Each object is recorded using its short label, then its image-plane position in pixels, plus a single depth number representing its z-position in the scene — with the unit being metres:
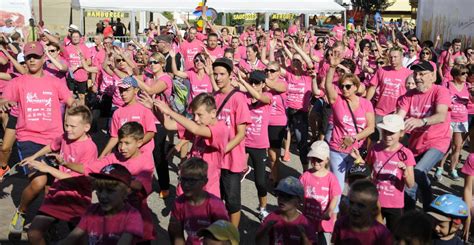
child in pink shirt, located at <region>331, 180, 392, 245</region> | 4.34
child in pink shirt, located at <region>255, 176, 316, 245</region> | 4.59
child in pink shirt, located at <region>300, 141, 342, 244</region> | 5.53
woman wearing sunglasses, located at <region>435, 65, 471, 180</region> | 9.59
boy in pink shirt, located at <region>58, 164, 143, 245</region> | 4.31
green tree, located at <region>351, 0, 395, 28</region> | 63.34
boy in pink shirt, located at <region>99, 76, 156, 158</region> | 6.48
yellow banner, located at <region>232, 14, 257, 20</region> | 34.84
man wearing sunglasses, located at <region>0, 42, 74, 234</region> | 6.72
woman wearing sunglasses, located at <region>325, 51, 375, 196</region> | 6.78
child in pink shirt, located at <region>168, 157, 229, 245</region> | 4.66
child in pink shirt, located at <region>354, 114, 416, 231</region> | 5.82
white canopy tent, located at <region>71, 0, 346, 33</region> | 28.22
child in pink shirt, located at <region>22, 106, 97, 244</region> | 5.43
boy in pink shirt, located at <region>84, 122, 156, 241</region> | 5.22
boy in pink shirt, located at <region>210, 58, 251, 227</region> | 6.21
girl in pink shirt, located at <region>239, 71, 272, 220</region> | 7.52
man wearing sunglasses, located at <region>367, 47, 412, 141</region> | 9.20
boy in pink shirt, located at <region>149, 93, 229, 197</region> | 5.36
